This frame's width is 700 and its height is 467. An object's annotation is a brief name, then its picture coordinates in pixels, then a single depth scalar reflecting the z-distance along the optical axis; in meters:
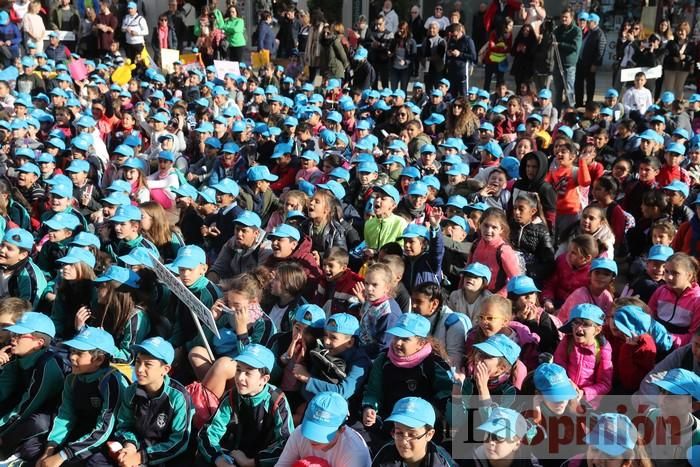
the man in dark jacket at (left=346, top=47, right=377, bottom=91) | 14.66
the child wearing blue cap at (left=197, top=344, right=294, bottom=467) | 4.34
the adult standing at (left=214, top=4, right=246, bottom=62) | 17.00
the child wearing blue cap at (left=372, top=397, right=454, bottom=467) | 3.78
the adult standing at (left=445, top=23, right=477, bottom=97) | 13.97
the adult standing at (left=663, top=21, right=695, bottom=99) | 13.95
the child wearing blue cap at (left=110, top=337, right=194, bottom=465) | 4.45
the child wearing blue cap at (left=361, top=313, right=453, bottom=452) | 4.53
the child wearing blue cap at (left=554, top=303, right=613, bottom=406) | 4.65
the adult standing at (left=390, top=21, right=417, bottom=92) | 15.04
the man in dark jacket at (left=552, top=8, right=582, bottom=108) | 13.25
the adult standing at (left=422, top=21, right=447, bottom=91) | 14.28
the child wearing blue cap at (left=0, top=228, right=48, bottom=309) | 6.17
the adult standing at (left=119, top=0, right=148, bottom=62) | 16.53
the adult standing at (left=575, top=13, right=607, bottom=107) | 13.54
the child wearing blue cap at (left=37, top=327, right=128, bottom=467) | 4.52
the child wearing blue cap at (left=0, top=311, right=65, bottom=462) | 4.79
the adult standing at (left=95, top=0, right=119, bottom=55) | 16.95
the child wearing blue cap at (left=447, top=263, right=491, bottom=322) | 5.59
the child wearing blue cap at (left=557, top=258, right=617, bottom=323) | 5.51
